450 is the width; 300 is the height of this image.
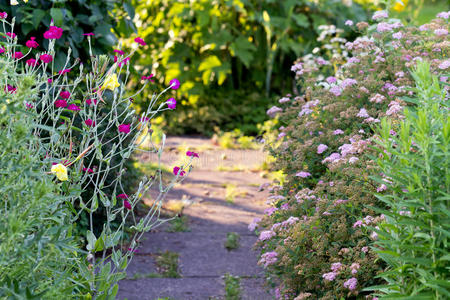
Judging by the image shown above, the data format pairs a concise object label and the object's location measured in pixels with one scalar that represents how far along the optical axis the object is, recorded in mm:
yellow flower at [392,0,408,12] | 10152
